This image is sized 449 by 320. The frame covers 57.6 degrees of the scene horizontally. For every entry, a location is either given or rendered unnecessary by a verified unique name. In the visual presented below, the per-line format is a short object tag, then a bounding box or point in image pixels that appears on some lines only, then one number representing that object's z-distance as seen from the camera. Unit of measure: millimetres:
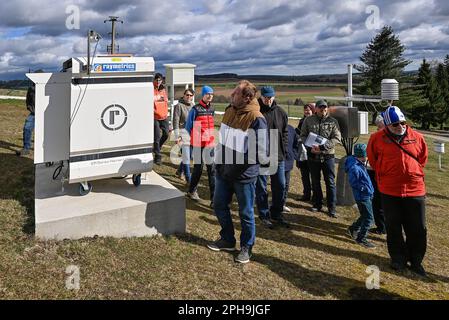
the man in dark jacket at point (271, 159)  5504
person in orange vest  8086
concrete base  4184
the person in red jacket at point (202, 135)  6199
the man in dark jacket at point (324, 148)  6404
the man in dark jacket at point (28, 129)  7918
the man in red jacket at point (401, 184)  4547
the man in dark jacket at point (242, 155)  4043
